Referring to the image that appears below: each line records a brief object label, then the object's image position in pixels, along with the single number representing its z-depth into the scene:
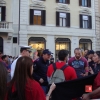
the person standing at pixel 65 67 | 5.11
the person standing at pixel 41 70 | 7.07
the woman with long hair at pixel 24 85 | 3.08
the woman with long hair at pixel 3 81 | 2.67
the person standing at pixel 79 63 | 7.22
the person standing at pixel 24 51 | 6.71
